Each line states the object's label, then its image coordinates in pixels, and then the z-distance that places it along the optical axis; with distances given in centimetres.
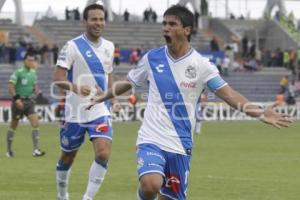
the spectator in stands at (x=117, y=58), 5544
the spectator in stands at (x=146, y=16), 6531
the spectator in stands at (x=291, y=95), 5069
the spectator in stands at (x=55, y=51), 5395
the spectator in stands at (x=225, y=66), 5668
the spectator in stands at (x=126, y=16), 6556
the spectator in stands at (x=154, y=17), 6588
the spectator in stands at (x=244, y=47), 6239
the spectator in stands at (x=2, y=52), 5350
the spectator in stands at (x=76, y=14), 6314
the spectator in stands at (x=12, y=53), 5319
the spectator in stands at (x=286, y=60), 6059
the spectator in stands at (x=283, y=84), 5451
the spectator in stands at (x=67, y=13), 6345
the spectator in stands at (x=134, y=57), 5597
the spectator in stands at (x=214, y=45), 6066
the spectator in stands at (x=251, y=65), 5925
